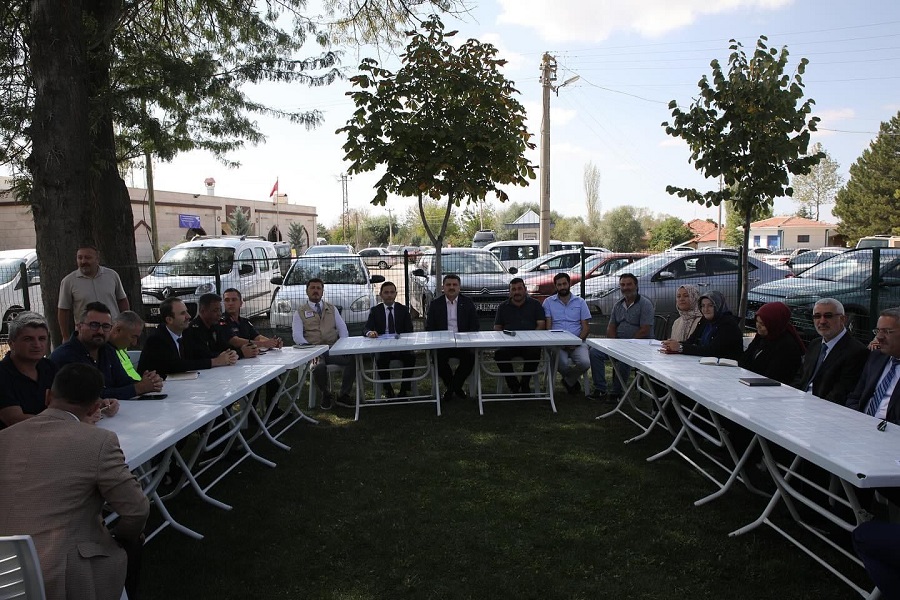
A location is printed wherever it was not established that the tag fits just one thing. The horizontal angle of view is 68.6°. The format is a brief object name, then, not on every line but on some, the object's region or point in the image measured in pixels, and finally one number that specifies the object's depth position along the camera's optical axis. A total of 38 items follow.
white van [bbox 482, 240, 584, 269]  18.84
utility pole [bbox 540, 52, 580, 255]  18.38
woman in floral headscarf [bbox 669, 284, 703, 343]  6.25
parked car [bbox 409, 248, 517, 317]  10.82
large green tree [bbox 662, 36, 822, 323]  7.11
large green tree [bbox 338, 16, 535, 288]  7.74
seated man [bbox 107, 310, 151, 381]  4.53
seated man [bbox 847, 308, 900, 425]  3.63
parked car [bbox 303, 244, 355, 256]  25.61
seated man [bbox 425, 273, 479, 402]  7.49
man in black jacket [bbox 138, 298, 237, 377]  5.14
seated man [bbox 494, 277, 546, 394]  7.69
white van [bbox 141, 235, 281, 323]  11.73
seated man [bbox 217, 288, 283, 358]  6.27
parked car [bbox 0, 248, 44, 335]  11.82
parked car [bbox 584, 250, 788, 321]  11.51
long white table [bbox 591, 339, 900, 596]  2.81
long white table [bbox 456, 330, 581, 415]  6.56
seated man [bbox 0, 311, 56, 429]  3.44
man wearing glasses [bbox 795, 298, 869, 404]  4.15
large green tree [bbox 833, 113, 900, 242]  49.41
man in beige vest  7.37
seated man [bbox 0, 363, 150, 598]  2.33
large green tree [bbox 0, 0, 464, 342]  6.74
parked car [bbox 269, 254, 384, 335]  10.15
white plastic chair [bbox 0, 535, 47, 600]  2.05
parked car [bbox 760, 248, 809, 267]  28.91
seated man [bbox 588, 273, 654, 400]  7.45
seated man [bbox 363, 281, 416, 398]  7.59
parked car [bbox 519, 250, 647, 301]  12.77
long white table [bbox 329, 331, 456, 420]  6.54
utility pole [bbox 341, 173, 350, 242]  79.00
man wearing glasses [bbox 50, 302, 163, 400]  4.11
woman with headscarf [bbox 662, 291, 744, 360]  5.61
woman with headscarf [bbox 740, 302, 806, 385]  4.88
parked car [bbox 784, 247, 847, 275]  21.74
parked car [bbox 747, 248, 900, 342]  8.52
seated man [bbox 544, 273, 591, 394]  7.79
